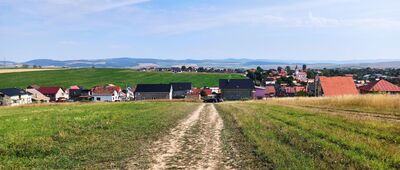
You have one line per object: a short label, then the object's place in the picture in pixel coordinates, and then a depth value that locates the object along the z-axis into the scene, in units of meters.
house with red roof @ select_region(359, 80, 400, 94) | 82.78
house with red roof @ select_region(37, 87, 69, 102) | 146.88
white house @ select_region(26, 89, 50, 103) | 140.25
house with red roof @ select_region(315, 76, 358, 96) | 86.20
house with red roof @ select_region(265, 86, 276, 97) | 139.66
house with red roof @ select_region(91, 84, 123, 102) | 141.12
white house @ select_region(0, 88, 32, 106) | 121.50
